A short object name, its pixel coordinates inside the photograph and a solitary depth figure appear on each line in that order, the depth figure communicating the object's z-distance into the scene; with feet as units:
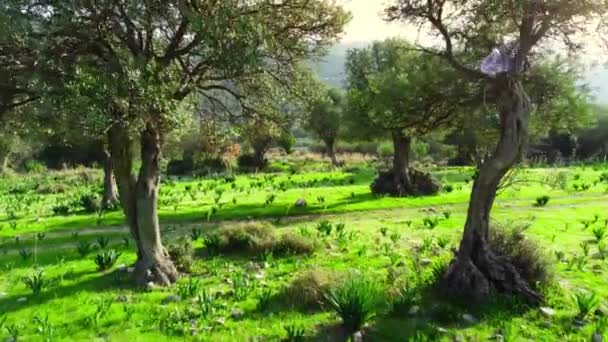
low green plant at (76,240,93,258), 46.47
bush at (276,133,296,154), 210.94
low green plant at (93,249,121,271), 41.06
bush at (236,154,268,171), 171.42
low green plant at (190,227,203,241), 51.34
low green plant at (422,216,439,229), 55.48
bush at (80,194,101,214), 78.28
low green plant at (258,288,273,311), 32.81
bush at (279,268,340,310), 33.77
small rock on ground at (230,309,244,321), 31.79
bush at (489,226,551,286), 36.65
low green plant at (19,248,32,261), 45.15
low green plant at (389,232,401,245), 48.49
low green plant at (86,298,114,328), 30.71
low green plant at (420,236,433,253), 46.14
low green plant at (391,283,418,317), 32.35
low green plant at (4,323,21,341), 28.60
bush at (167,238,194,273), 41.83
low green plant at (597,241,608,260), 44.38
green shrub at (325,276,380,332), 29.35
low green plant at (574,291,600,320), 32.12
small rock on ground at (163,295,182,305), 34.27
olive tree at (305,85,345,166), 180.24
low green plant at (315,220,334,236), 50.47
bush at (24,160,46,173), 165.07
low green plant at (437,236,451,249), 46.57
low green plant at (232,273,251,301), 34.62
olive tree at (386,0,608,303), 34.06
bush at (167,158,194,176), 175.22
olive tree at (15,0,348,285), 31.45
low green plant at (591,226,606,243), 49.21
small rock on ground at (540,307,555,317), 32.60
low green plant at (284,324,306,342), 28.22
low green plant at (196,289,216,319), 31.22
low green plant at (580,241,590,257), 44.04
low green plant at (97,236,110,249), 47.60
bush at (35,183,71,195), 112.47
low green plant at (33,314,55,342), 28.32
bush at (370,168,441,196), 87.71
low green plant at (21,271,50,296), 35.42
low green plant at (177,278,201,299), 34.60
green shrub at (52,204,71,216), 76.55
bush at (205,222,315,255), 46.85
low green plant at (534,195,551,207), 75.20
